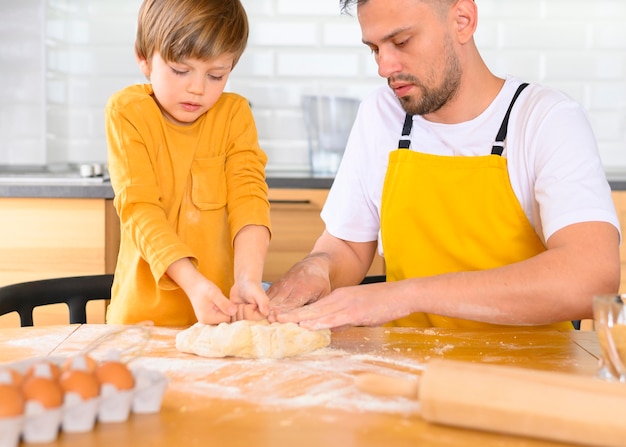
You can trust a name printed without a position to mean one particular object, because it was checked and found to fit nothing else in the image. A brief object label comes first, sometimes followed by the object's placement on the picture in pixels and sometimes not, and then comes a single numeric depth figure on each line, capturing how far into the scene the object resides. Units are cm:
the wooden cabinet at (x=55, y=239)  272
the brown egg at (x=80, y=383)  87
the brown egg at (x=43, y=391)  84
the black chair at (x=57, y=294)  165
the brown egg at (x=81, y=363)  90
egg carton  83
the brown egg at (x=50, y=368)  88
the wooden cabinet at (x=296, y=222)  290
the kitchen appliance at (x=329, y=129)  332
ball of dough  125
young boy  157
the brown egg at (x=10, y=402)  81
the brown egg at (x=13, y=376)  85
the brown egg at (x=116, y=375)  90
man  146
